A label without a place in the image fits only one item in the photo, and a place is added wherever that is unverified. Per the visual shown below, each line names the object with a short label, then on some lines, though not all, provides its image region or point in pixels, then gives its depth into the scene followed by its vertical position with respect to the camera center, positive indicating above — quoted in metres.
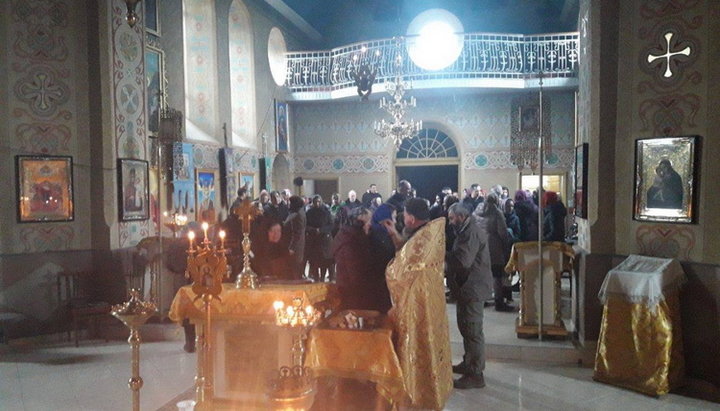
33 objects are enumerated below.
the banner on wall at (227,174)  11.47 +0.18
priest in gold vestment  3.94 -0.99
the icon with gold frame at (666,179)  5.00 +0.00
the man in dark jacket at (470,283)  4.71 -0.92
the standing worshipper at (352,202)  10.58 -0.42
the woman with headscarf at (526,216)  7.66 -0.51
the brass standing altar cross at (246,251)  4.21 -0.54
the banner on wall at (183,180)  9.77 +0.05
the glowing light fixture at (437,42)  14.38 +3.75
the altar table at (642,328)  4.77 -1.35
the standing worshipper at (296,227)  7.11 -0.60
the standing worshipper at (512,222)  8.20 -0.65
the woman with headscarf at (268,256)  5.16 -0.71
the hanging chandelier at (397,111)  11.91 +1.58
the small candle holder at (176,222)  5.57 -0.41
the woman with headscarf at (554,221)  7.02 -0.54
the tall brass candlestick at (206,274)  3.07 -0.52
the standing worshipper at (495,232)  7.38 -0.71
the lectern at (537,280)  6.13 -1.14
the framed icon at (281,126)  14.53 +1.53
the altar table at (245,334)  4.09 -1.18
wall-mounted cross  5.15 +1.18
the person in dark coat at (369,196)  11.33 -0.32
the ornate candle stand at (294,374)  2.77 -1.05
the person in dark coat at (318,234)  8.88 -0.86
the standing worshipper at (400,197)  8.88 -0.27
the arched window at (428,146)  15.29 +0.99
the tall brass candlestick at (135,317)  3.01 -0.75
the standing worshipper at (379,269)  4.29 -0.70
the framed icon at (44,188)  6.55 -0.05
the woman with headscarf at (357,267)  4.21 -0.67
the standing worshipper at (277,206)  8.38 -0.39
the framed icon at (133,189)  7.23 -0.08
